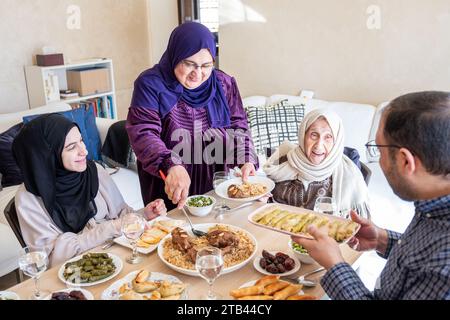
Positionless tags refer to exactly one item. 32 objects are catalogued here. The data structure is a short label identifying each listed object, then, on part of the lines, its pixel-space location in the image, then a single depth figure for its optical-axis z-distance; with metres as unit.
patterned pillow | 3.63
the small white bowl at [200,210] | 1.76
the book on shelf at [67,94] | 4.46
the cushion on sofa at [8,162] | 3.16
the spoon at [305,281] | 1.28
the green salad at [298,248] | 1.43
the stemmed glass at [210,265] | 1.19
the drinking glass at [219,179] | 1.93
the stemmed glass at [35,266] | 1.24
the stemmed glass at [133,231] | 1.43
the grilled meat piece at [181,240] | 1.41
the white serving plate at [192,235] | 1.32
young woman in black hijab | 1.66
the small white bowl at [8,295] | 1.19
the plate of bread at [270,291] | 1.19
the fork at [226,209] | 1.81
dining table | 1.26
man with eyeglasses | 0.99
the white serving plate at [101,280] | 1.28
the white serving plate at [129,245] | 1.48
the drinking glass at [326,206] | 1.63
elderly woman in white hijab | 2.14
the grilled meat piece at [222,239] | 1.45
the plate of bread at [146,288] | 1.20
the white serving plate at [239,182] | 1.83
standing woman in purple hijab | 1.91
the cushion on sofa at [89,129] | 3.77
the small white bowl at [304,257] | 1.41
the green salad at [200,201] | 1.80
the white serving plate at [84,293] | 1.20
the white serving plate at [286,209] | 1.37
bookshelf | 4.18
